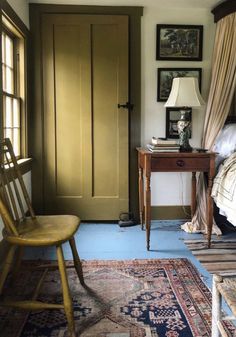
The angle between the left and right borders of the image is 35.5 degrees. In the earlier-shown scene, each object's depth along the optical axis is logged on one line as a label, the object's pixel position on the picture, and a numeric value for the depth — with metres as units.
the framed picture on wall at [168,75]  3.71
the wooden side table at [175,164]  2.89
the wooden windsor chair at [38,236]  1.78
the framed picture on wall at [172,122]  3.75
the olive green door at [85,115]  3.63
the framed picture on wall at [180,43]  3.67
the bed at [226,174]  2.75
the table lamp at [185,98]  3.04
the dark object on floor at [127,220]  3.67
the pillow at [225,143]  3.27
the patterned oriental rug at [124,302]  1.79
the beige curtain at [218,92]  3.33
